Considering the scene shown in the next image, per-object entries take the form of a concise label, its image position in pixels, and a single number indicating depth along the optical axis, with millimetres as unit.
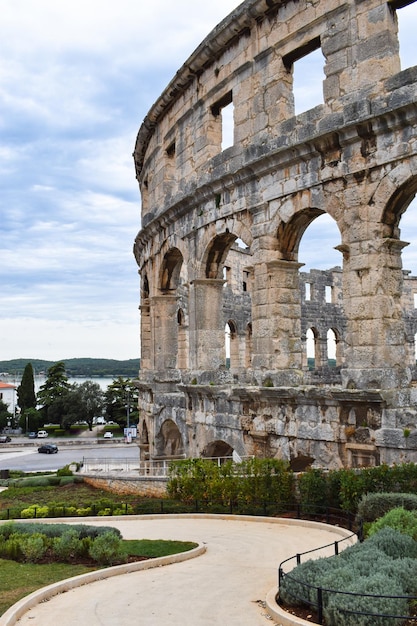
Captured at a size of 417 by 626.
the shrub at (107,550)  9227
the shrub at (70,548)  9625
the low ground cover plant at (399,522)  7883
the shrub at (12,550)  9828
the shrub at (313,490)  11453
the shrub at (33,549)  9625
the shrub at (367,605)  5457
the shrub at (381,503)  9336
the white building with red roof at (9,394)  84431
